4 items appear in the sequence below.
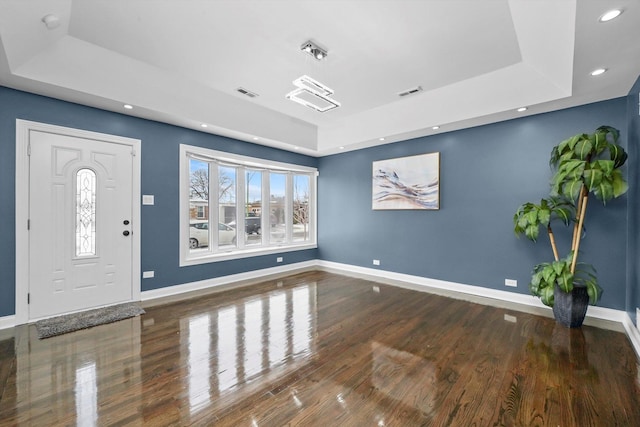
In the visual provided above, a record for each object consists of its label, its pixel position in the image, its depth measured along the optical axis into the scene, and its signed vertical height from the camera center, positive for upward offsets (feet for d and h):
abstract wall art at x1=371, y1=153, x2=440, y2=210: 15.83 +1.94
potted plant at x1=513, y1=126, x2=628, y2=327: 9.53 +0.29
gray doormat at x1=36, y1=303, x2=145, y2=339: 9.87 -4.00
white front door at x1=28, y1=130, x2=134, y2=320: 10.78 -0.29
